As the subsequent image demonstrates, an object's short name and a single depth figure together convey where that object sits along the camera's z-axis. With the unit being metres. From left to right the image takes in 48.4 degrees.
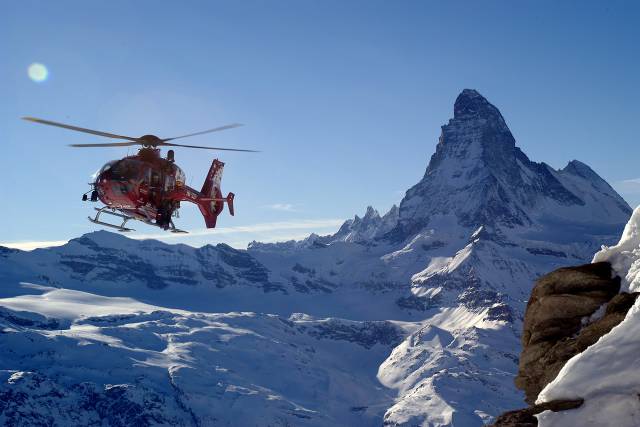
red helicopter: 38.75
